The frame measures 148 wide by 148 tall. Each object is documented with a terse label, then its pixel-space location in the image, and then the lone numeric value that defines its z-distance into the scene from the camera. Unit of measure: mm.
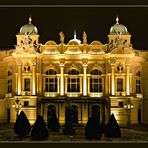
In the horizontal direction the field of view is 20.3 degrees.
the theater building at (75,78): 52719
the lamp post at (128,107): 48966
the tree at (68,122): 36000
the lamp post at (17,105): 49000
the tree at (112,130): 32788
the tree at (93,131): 30094
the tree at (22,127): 32537
